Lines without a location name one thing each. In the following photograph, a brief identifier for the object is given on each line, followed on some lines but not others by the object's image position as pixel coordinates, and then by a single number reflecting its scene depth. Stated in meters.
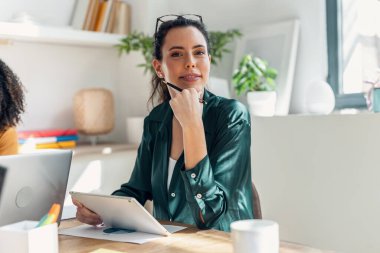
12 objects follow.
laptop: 1.22
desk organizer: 1.03
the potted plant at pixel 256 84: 2.75
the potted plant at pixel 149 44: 3.08
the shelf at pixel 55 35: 2.93
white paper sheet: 1.33
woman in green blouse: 1.46
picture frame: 2.86
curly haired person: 2.20
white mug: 0.96
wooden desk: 1.20
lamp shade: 3.27
